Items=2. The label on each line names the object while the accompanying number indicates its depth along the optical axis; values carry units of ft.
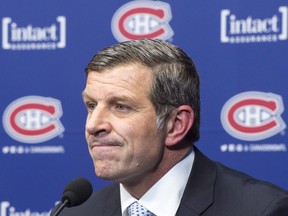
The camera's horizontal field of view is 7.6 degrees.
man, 14.05
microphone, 14.05
